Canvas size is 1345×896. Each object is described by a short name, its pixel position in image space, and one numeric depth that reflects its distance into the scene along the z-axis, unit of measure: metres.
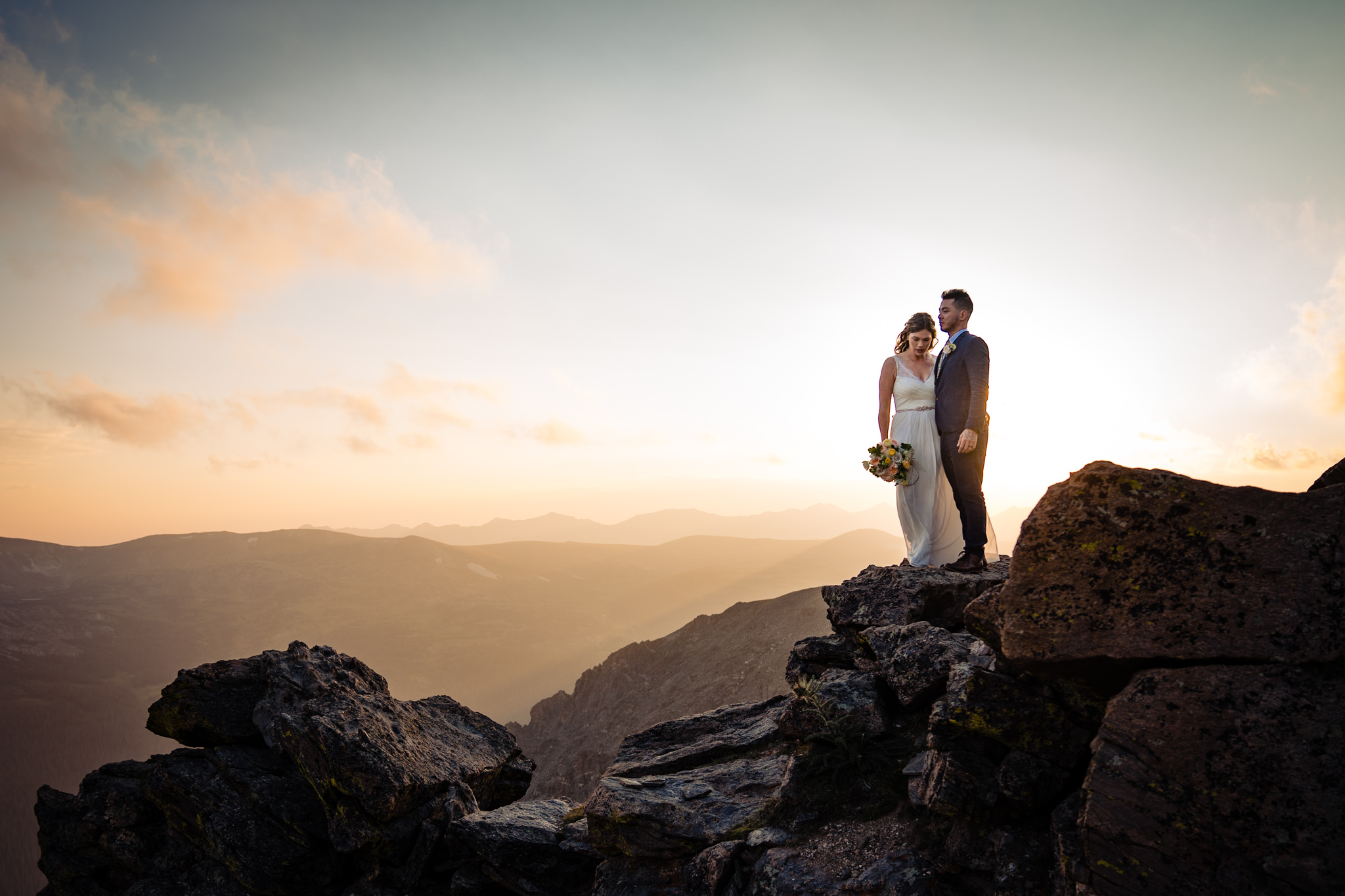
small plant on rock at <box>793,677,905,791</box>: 7.80
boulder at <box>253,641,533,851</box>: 11.02
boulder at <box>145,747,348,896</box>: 11.56
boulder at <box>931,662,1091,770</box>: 6.08
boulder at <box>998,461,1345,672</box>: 4.80
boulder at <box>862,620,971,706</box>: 8.06
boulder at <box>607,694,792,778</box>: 10.78
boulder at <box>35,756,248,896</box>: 12.83
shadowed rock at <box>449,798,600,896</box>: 10.41
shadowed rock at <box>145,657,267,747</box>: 12.81
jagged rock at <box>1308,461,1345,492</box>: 5.90
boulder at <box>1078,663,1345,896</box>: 4.25
